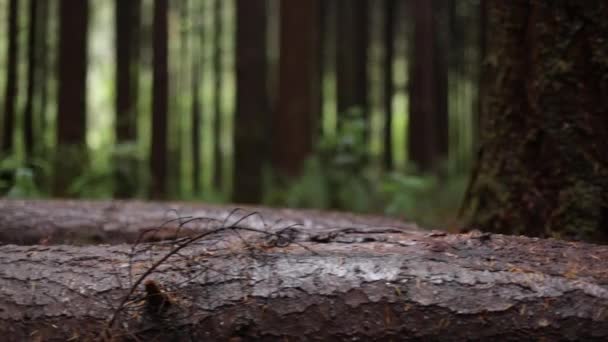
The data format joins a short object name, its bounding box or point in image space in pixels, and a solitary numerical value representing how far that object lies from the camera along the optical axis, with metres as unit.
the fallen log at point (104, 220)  4.29
